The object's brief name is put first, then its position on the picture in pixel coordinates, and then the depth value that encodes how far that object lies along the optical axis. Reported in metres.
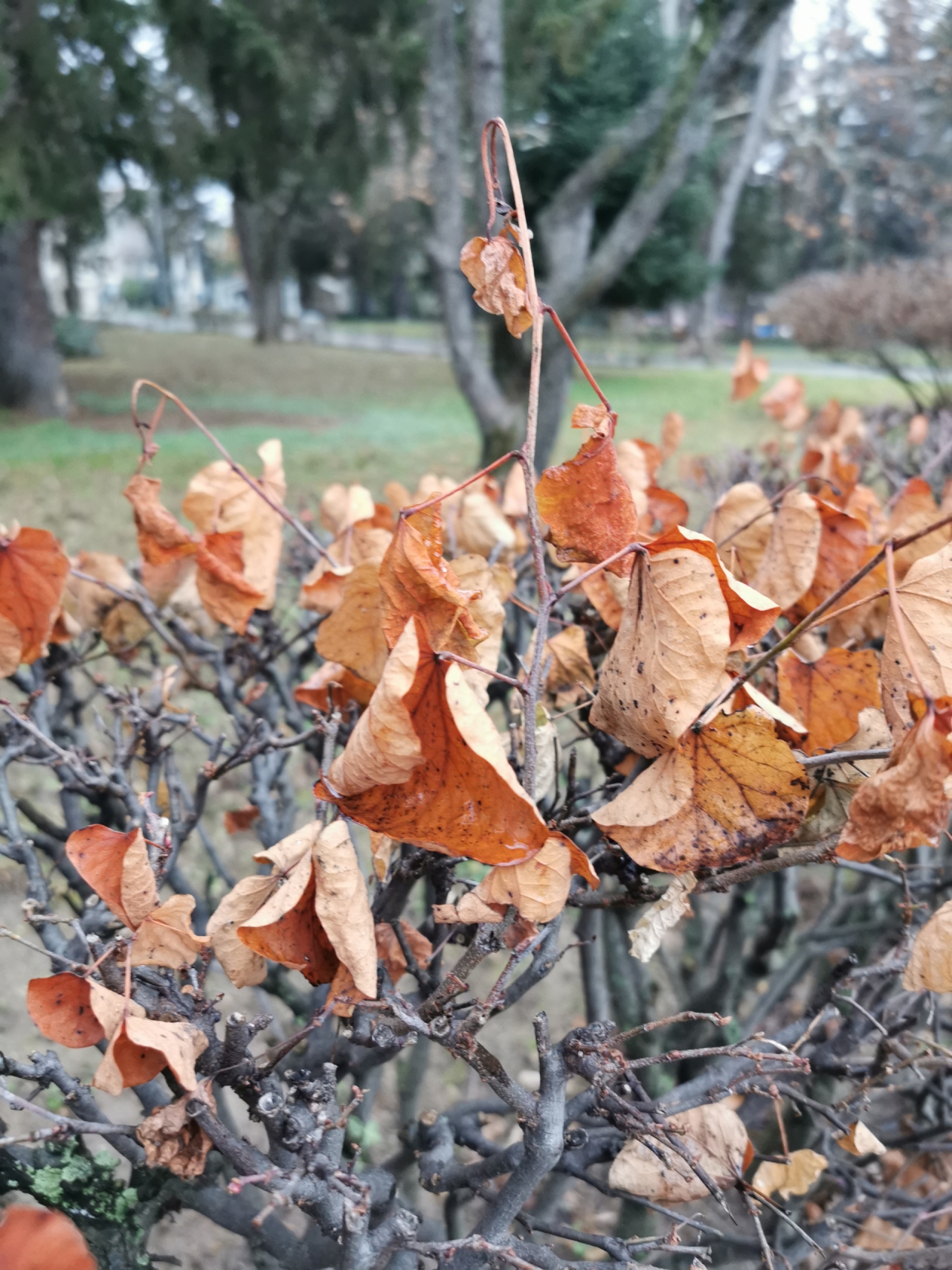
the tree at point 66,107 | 6.21
